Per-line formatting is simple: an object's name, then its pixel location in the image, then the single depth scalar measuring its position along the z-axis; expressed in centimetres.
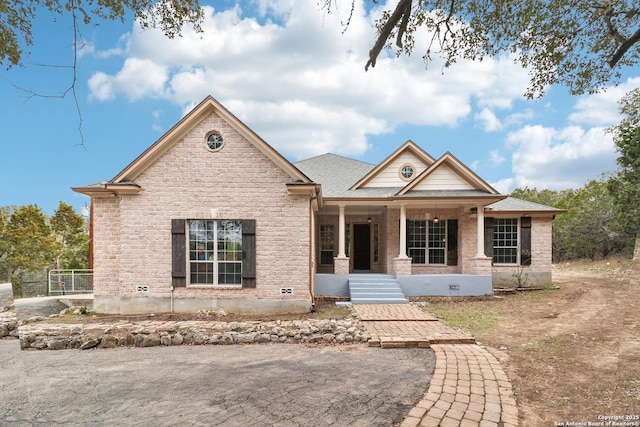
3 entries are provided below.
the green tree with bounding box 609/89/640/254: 698
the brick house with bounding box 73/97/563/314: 972
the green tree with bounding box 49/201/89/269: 2183
